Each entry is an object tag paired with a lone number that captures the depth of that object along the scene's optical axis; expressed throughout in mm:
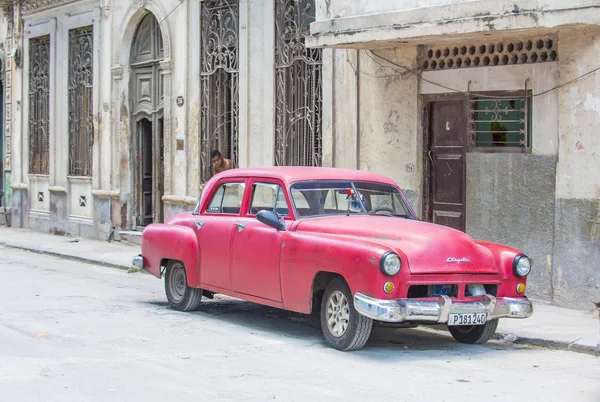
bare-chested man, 16422
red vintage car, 8148
